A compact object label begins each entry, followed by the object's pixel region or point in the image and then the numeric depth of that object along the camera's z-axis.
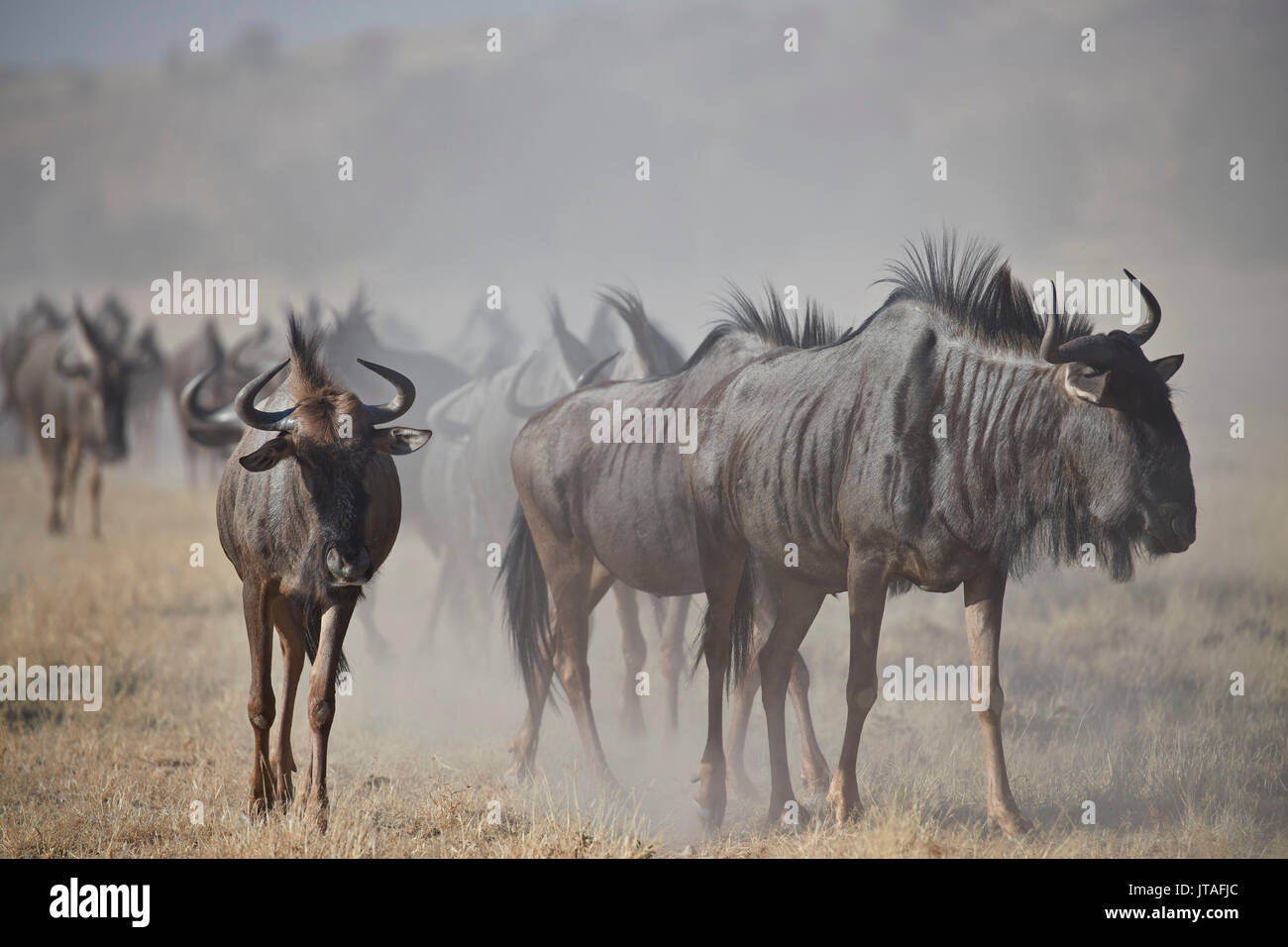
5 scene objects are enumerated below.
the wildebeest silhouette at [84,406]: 29.17
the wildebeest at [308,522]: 10.47
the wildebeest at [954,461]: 10.06
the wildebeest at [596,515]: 13.06
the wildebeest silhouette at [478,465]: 18.36
